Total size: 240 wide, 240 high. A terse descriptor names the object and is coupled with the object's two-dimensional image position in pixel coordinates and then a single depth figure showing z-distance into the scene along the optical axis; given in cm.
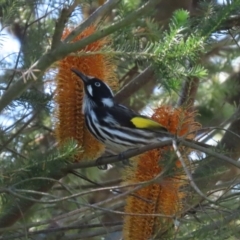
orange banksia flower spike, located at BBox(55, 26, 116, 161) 618
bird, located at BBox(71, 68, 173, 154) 639
